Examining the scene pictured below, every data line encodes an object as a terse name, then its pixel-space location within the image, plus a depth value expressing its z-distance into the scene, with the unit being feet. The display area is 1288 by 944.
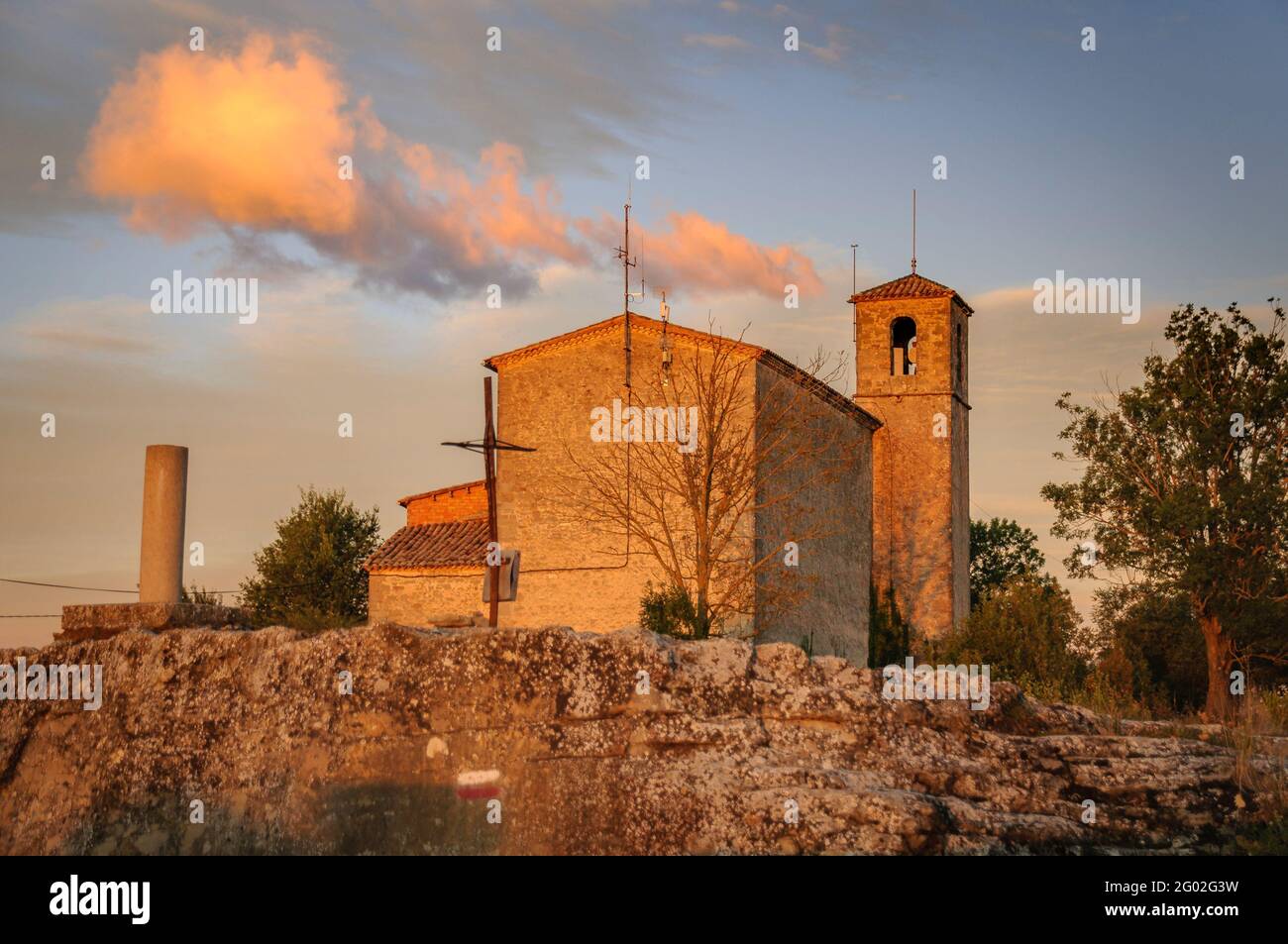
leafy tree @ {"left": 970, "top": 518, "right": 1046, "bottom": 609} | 190.29
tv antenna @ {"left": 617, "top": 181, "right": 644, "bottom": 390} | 95.91
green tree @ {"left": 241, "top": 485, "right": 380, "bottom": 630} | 154.40
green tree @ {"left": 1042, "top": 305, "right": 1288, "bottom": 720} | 105.19
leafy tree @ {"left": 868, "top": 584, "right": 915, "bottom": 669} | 118.62
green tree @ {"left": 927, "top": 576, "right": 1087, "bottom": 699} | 99.76
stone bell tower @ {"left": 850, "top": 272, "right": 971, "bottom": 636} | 128.16
